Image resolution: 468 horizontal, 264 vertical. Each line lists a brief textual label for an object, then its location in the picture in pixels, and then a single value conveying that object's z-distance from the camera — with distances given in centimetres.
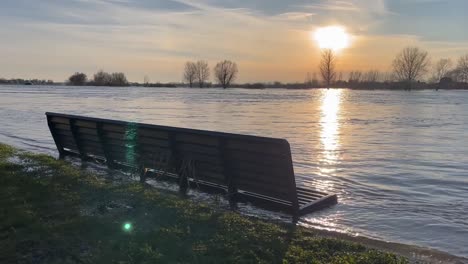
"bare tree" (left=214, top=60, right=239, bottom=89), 16875
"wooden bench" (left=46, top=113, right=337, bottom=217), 637
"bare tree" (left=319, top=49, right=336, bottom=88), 15488
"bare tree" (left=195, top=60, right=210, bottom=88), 17400
